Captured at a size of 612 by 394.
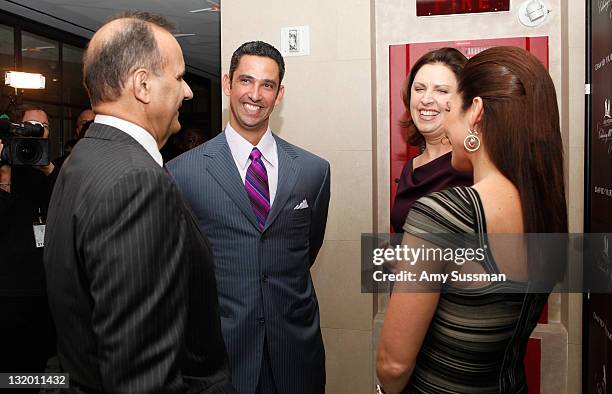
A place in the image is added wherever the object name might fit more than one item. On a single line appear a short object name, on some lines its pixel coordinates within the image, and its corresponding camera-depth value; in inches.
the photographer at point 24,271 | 79.4
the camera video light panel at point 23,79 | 97.2
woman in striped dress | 38.2
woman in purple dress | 73.6
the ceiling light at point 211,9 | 141.3
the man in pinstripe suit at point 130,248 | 33.1
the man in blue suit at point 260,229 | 63.8
